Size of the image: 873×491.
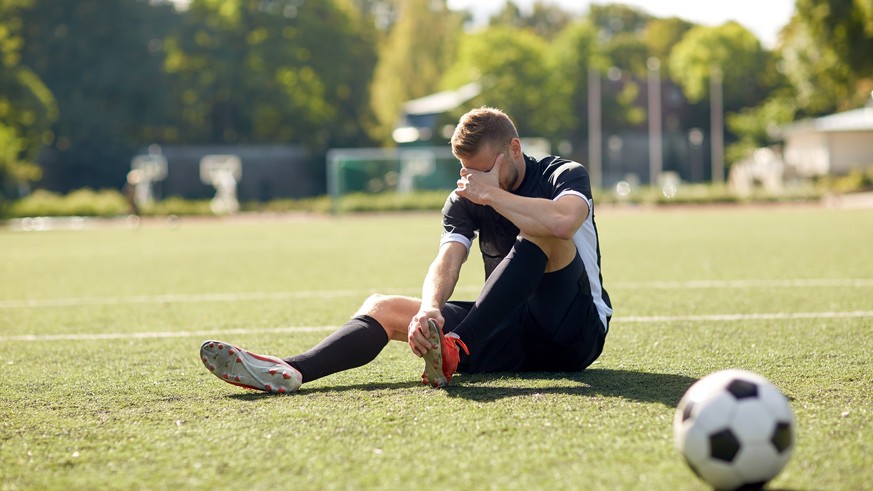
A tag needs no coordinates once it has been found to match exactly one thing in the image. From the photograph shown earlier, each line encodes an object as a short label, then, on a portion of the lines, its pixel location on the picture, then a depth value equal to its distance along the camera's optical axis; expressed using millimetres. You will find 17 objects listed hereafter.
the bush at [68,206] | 38931
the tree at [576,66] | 68500
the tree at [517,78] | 63938
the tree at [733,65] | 73688
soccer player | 4391
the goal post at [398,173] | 37562
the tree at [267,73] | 61531
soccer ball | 3020
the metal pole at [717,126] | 60375
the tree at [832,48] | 29797
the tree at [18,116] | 41906
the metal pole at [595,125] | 55850
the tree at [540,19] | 99188
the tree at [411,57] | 65125
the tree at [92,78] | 54844
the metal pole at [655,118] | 54562
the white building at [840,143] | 53656
